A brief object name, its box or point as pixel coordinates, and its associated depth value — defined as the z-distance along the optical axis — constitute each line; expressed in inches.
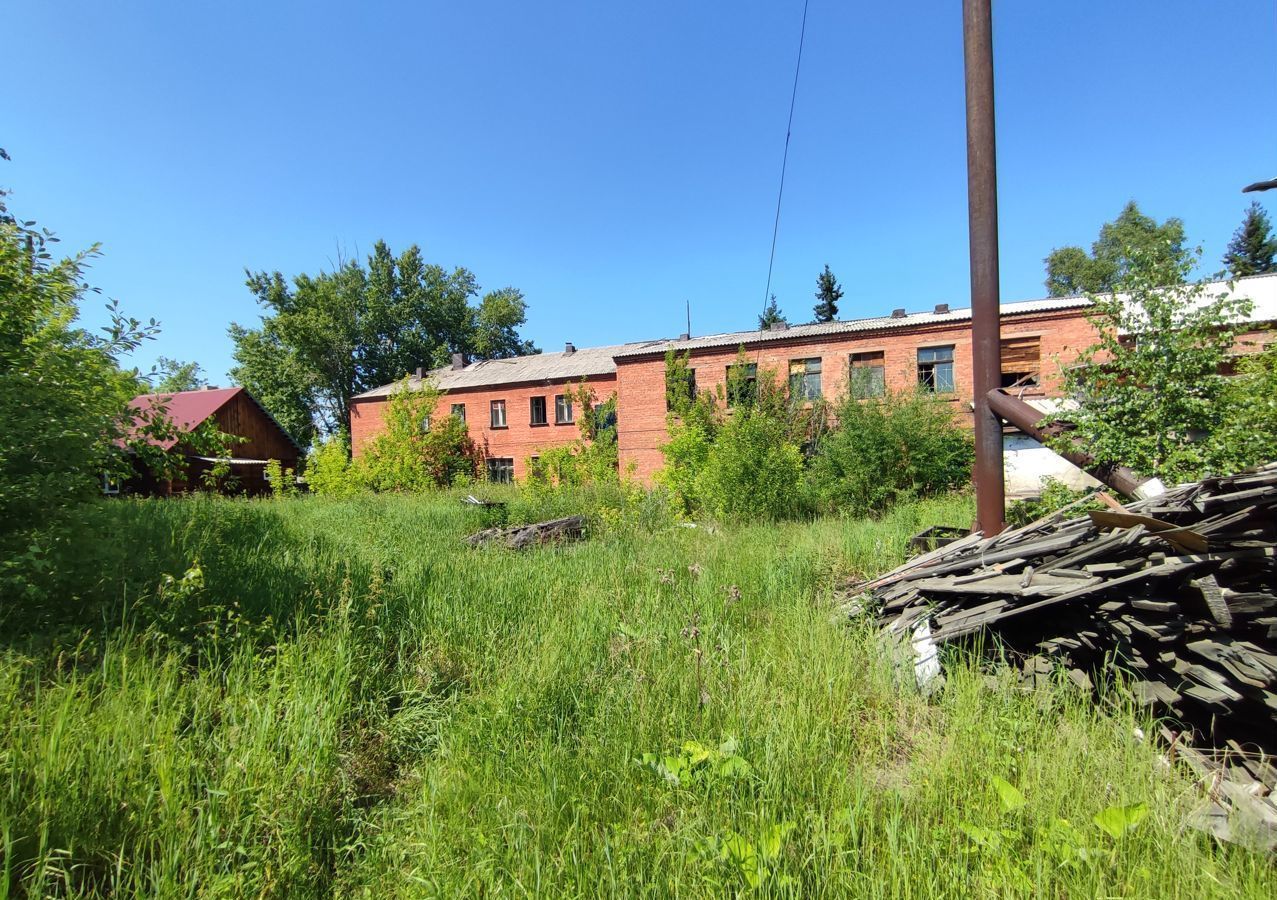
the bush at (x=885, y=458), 622.5
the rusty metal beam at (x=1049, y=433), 223.5
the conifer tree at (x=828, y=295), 2284.7
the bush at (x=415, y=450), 1203.9
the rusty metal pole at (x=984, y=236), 244.2
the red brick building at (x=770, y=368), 821.2
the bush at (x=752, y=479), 514.3
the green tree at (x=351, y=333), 1654.8
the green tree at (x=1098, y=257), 1679.4
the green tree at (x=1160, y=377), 224.7
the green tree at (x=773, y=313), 2128.4
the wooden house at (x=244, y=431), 1144.2
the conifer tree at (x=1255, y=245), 1987.0
